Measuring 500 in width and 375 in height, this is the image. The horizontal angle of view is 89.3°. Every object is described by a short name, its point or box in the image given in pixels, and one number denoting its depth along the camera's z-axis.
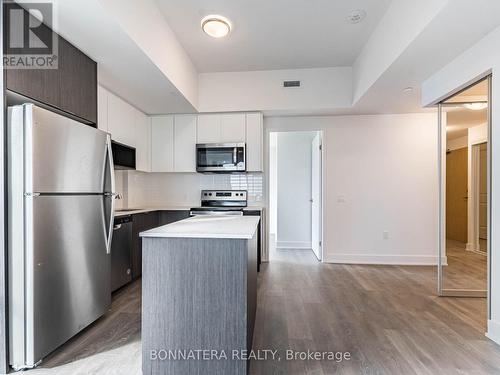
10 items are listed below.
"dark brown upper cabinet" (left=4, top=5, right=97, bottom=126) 1.69
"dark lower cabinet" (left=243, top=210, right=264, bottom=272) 3.62
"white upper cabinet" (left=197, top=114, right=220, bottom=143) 3.95
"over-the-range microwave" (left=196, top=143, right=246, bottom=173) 3.82
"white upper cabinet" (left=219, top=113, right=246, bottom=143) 3.91
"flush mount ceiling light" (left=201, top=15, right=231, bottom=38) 2.56
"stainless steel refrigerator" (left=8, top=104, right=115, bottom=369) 1.60
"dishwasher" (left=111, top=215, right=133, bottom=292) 2.72
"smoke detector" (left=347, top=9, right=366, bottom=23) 2.47
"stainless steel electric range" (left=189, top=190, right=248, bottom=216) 4.20
